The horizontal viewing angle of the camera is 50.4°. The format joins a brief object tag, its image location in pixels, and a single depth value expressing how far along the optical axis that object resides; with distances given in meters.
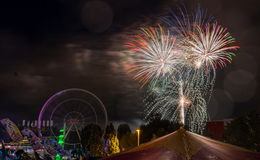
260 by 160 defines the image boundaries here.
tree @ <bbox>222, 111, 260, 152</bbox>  30.04
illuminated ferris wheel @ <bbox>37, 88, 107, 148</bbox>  44.19
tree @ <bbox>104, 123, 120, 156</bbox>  55.59
